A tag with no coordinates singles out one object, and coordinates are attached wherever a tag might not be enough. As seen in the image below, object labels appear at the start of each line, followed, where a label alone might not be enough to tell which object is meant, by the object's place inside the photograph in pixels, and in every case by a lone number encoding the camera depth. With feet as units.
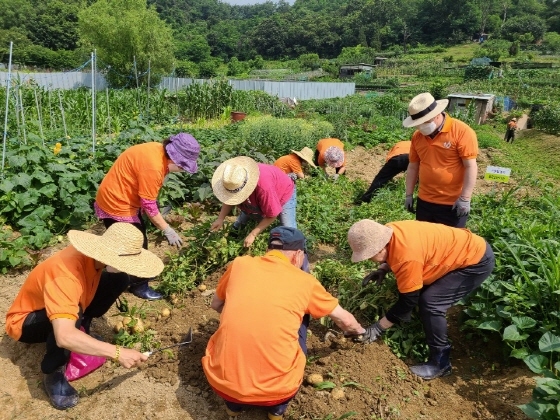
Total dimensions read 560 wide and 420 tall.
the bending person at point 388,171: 20.15
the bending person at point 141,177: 11.00
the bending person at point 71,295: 7.16
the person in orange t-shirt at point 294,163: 17.63
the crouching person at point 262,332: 6.84
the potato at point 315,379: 8.73
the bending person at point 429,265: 8.26
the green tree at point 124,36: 82.02
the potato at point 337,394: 8.45
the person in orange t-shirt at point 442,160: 11.32
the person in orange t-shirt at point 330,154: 20.45
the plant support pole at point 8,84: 15.45
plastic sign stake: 16.31
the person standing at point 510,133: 46.78
